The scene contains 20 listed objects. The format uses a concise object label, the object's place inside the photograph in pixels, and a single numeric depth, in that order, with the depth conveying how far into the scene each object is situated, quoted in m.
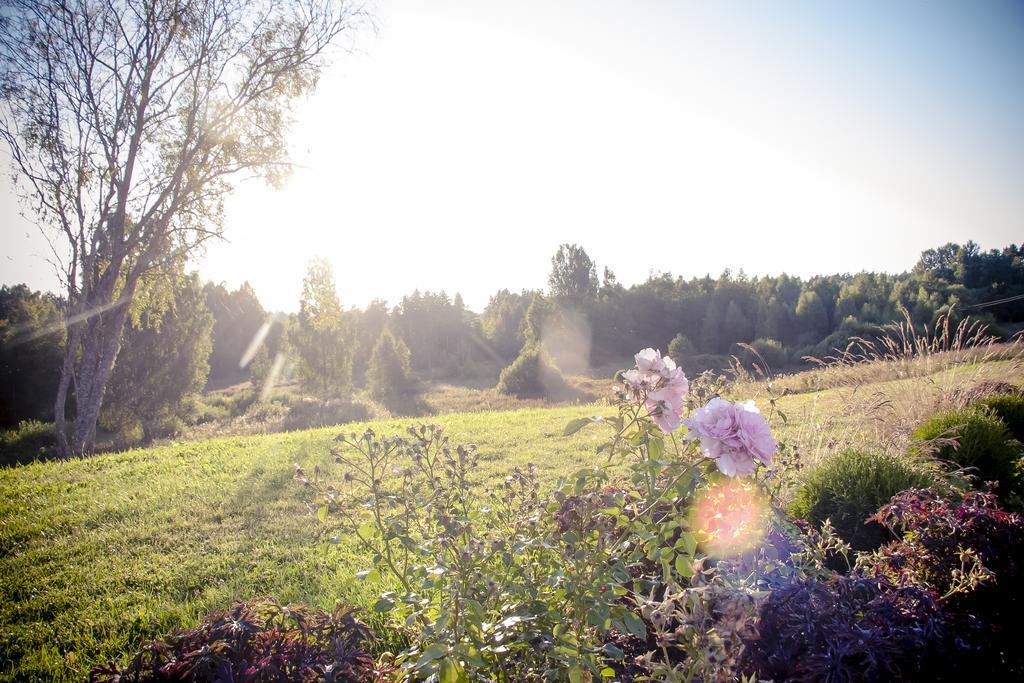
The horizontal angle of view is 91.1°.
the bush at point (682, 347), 29.59
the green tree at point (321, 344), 20.56
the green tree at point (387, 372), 24.27
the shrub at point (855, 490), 3.05
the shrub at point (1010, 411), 5.14
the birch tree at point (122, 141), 8.91
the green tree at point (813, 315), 35.62
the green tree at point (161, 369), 17.67
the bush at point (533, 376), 21.50
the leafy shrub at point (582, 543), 1.44
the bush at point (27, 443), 14.19
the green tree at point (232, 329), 43.50
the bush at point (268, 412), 18.62
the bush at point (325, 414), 15.59
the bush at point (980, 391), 5.22
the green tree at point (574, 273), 42.34
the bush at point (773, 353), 28.67
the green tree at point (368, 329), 37.03
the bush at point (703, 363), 26.47
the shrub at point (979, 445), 3.93
